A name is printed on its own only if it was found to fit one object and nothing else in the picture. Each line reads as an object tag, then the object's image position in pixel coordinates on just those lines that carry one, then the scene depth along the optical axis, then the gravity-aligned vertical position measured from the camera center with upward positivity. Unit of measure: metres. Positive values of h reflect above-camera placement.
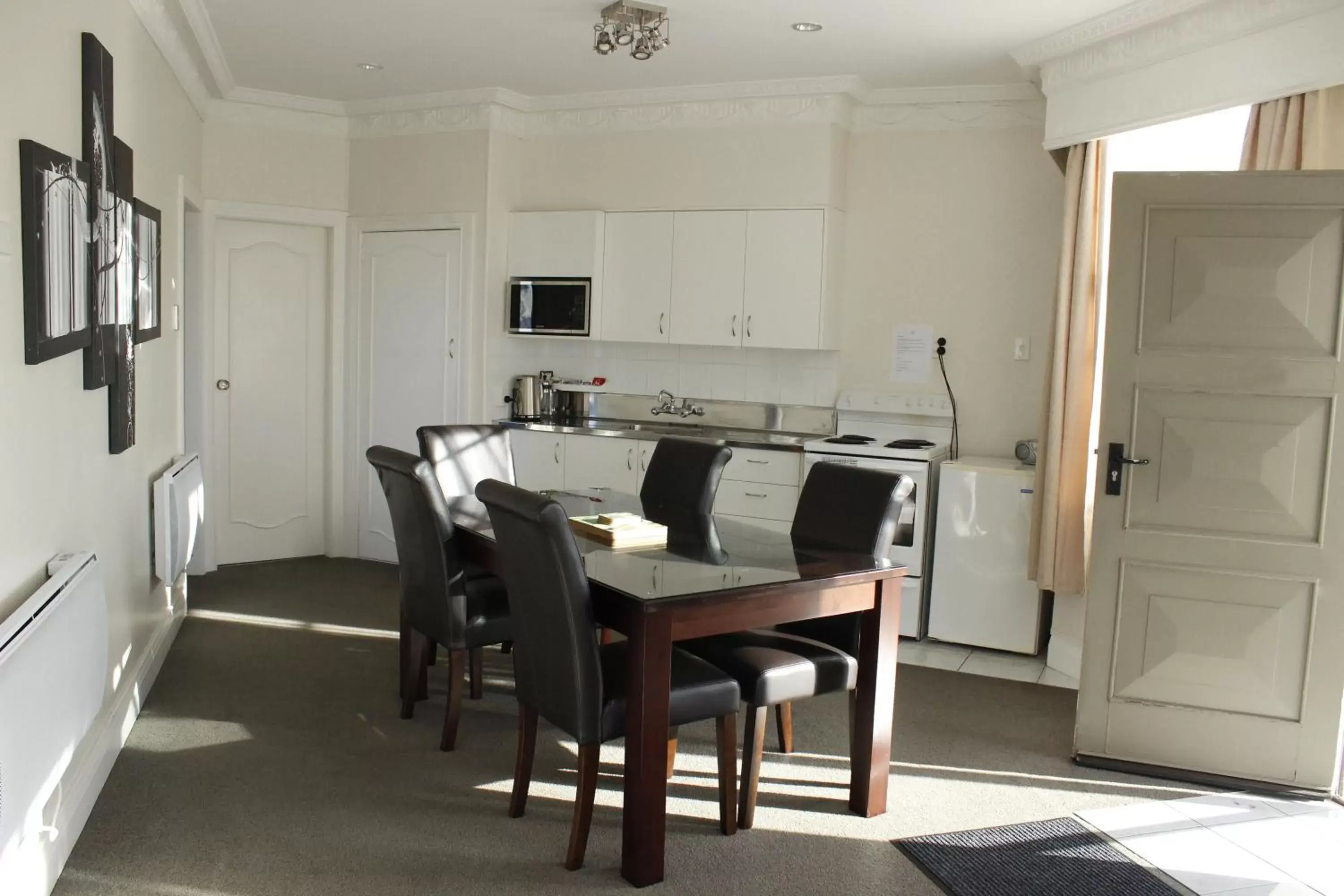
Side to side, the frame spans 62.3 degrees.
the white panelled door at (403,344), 6.16 -0.06
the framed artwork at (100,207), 3.01 +0.32
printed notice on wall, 5.55 +0.00
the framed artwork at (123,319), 3.40 +0.00
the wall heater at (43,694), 2.12 -0.81
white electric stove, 5.04 -0.46
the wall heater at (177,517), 4.29 -0.78
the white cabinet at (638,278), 5.81 +0.33
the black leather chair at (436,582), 3.52 -0.80
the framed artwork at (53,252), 2.43 +0.16
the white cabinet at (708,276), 5.62 +0.35
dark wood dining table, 2.70 -0.68
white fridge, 4.85 -0.90
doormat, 2.81 -1.33
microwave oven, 5.95 +0.17
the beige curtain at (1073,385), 4.58 -0.10
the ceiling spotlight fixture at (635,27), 4.25 +1.22
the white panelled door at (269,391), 6.21 -0.37
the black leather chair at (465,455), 4.35 -0.48
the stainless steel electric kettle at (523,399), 6.19 -0.34
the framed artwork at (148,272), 3.94 +0.18
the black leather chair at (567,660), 2.69 -0.81
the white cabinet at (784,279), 5.46 +0.34
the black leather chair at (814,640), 3.06 -0.86
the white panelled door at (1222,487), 3.40 -0.38
